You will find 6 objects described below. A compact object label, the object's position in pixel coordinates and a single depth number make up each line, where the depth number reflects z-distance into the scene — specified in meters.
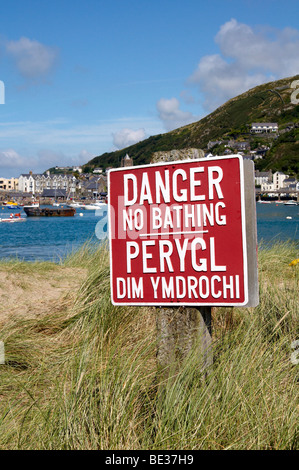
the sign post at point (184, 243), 3.50
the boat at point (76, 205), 137.19
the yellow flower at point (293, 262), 8.89
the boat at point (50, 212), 102.56
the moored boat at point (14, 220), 82.30
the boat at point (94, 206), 118.56
